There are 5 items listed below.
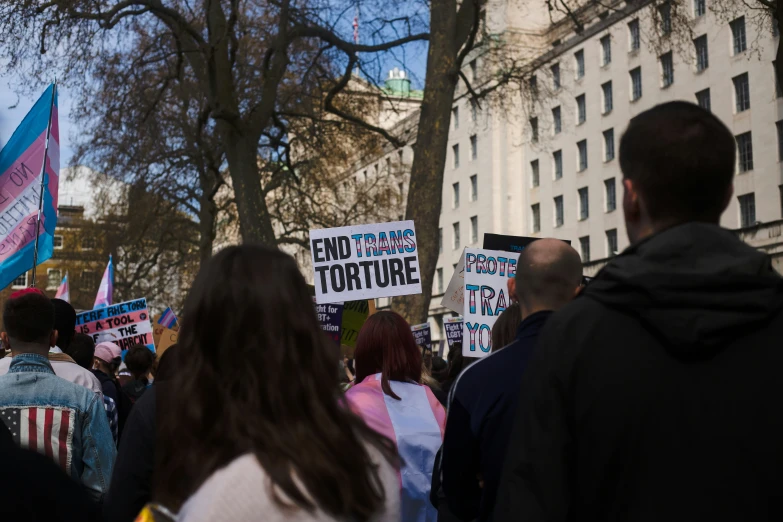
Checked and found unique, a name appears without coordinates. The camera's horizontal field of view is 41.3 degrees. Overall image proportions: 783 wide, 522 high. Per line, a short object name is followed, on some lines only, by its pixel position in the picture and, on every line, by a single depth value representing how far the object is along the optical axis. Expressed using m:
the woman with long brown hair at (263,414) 1.81
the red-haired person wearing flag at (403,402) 4.61
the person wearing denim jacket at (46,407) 4.15
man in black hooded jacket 2.13
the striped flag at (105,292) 18.81
